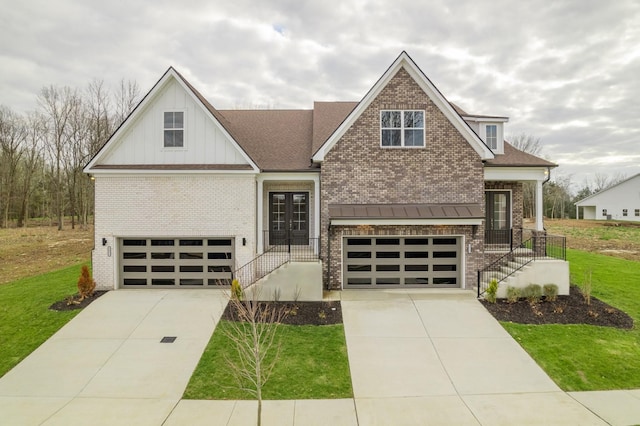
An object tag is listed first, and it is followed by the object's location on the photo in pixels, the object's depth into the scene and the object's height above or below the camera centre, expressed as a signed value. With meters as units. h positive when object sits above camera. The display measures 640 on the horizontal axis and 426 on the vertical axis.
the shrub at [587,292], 10.88 -2.58
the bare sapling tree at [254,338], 6.64 -3.33
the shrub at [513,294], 11.12 -2.73
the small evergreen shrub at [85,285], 11.52 -2.56
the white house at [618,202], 44.66 +2.05
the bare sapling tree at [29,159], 35.75 +6.31
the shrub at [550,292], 11.22 -2.67
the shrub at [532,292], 11.31 -2.68
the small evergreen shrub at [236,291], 10.69 -2.58
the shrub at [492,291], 11.08 -2.58
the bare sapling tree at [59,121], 32.16 +9.34
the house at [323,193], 12.38 +0.79
